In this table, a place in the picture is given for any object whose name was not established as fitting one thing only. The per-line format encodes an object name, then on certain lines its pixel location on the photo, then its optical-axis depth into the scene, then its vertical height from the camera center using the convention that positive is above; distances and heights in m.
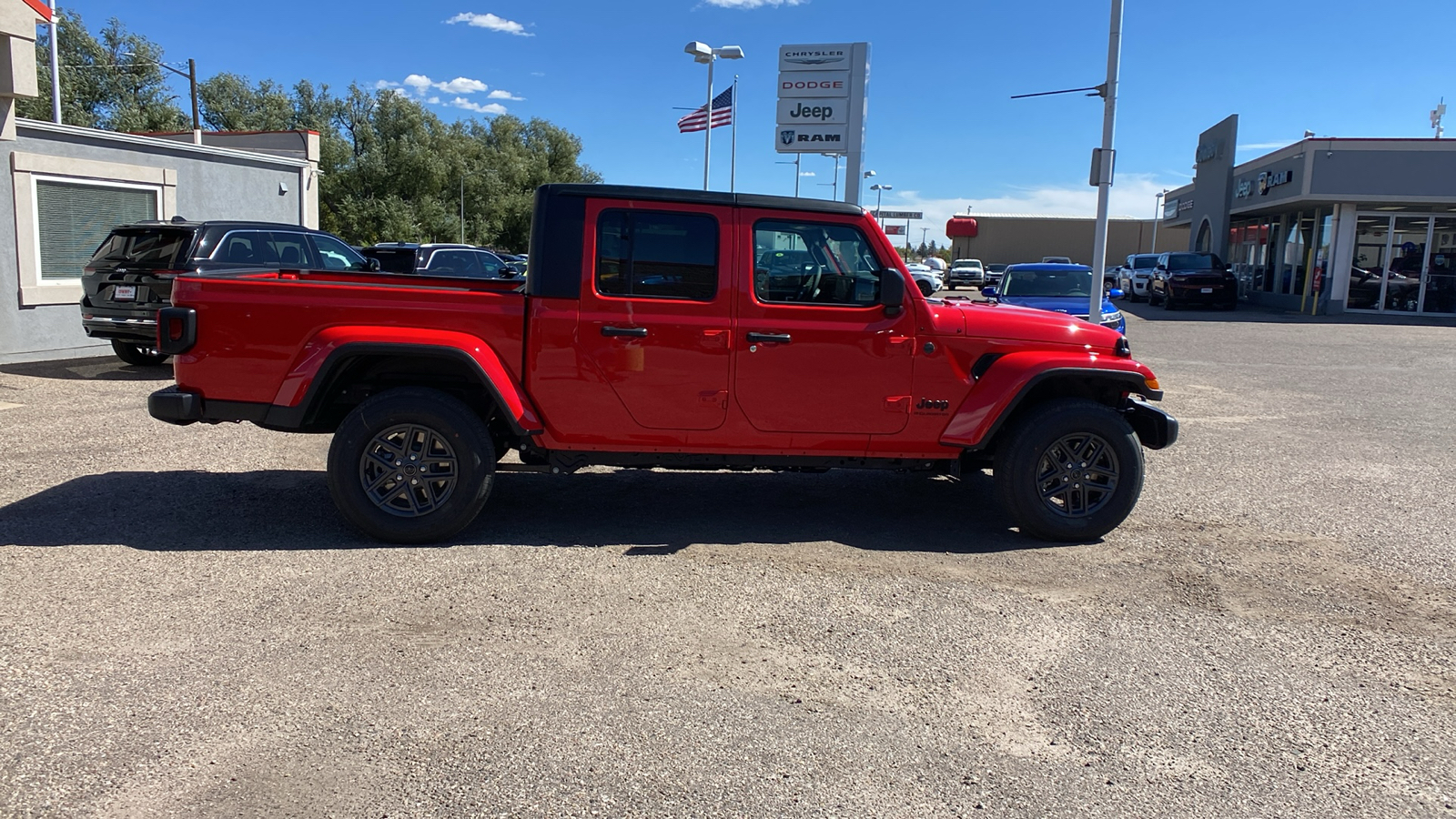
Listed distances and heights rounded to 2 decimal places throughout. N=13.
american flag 26.58 +4.33
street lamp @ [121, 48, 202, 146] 38.31 +7.45
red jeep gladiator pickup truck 5.19 -0.47
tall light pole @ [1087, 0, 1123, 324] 12.68 +1.74
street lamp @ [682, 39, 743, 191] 23.34 +5.34
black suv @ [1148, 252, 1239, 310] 29.72 +0.57
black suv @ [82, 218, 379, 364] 10.38 -0.10
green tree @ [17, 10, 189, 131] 41.81 +7.43
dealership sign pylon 16.45 +3.11
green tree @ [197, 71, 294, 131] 48.81 +7.50
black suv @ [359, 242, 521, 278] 14.95 +0.11
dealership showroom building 26.66 +2.42
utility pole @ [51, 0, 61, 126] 16.39 +2.60
